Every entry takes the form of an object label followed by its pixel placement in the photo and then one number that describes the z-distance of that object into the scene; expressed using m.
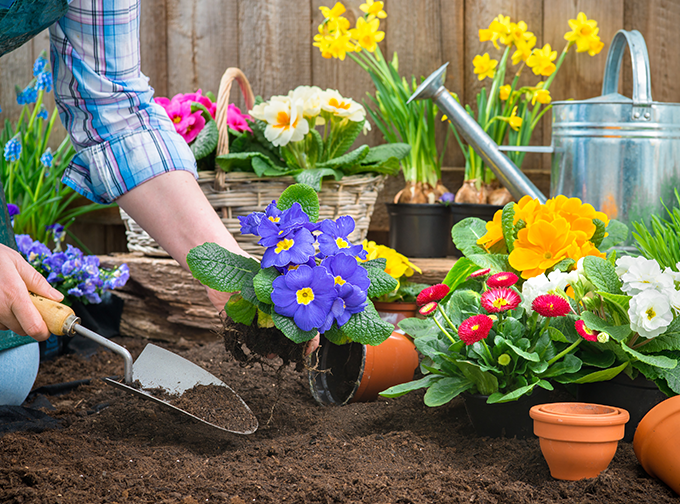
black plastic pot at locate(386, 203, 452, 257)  1.95
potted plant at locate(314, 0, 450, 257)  1.87
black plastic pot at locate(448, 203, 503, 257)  1.82
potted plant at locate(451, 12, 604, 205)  1.85
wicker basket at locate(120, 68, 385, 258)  1.73
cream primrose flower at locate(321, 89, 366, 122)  1.71
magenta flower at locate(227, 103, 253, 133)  1.90
